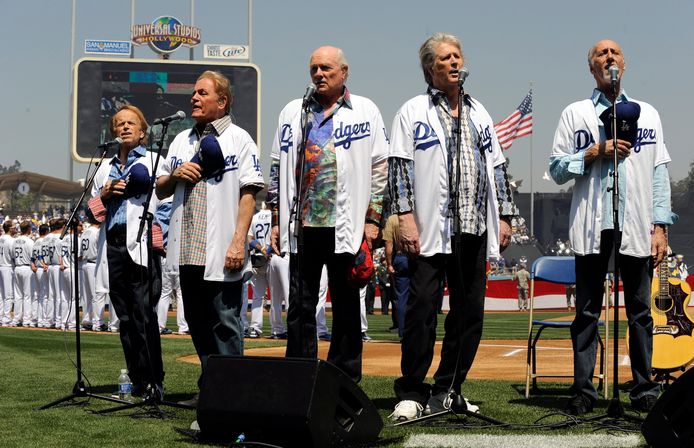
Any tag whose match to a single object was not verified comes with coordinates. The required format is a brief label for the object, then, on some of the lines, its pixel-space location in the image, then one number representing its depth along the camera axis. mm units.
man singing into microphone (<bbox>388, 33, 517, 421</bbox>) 7160
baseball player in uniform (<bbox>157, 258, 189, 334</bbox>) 20078
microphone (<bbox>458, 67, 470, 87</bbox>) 6781
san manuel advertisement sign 55250
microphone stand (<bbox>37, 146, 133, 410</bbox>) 8062
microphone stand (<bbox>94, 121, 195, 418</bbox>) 7355
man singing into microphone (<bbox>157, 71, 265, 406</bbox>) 7277
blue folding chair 9570
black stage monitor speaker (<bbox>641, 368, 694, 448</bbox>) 5285
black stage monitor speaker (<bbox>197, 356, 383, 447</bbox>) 5426
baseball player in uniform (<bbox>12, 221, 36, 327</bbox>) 26109
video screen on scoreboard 44375
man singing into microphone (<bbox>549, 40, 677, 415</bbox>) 7594
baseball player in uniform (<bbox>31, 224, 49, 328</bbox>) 25234
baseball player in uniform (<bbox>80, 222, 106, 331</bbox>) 21297
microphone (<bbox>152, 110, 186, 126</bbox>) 7127
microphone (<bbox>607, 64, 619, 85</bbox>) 6844
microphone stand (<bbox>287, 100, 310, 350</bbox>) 6422
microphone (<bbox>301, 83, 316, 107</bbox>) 6598
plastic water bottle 8352
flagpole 72938
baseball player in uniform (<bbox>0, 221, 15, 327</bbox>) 26984
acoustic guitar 9453
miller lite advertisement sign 57469
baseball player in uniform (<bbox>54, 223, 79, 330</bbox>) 24156
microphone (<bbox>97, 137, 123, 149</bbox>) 8180
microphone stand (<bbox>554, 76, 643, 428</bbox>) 6680
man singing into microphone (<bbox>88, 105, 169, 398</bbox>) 8438
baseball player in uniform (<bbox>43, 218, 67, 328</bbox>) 24305
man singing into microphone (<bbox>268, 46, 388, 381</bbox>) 7148
